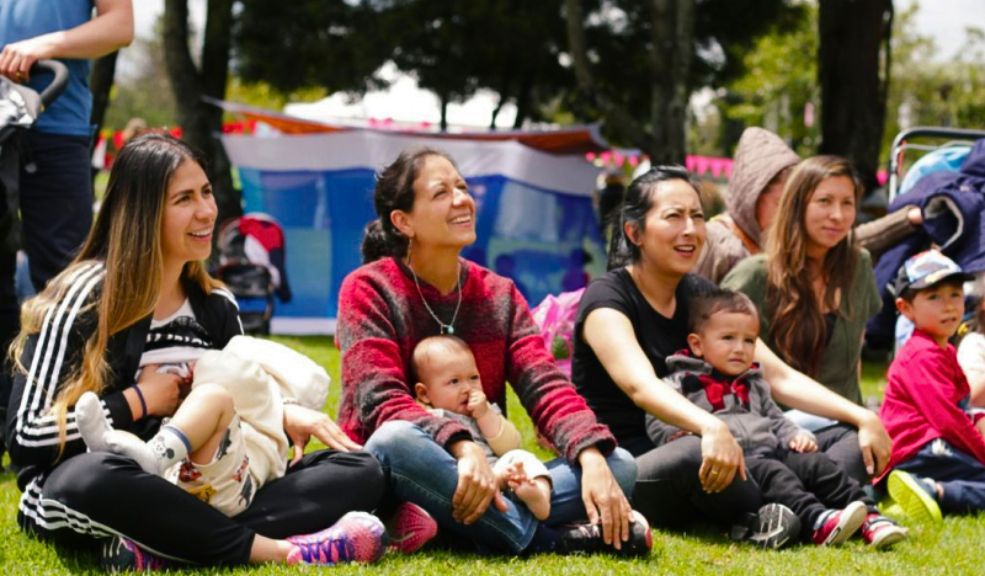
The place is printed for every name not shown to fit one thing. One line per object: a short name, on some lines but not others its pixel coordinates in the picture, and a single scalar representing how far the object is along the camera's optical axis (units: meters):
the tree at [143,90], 48.34
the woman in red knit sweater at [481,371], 3.25
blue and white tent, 9.84
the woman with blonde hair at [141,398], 2.90
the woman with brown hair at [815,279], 4.48
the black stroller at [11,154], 4.04
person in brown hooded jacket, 4.95
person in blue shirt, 4.27
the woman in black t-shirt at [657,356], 3.65
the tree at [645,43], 16.00
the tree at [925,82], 37.03
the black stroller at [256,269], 9.63
